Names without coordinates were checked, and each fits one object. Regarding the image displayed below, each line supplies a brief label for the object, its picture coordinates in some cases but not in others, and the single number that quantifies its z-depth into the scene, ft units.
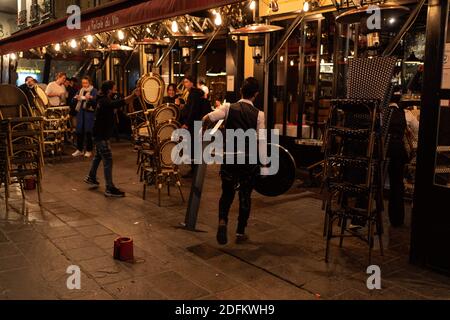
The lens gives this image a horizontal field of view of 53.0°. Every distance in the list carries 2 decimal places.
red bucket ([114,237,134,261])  17.02
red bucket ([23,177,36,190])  28.94
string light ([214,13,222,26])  35.17
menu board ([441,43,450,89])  15.07
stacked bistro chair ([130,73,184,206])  25.38
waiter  18.38
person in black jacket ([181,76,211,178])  30.58
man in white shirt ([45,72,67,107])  43.37
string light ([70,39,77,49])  53.13
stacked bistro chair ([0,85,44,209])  23.30
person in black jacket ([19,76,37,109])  39.09
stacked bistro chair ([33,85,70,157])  39.51
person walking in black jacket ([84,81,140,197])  27.25
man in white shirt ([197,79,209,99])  39.49
